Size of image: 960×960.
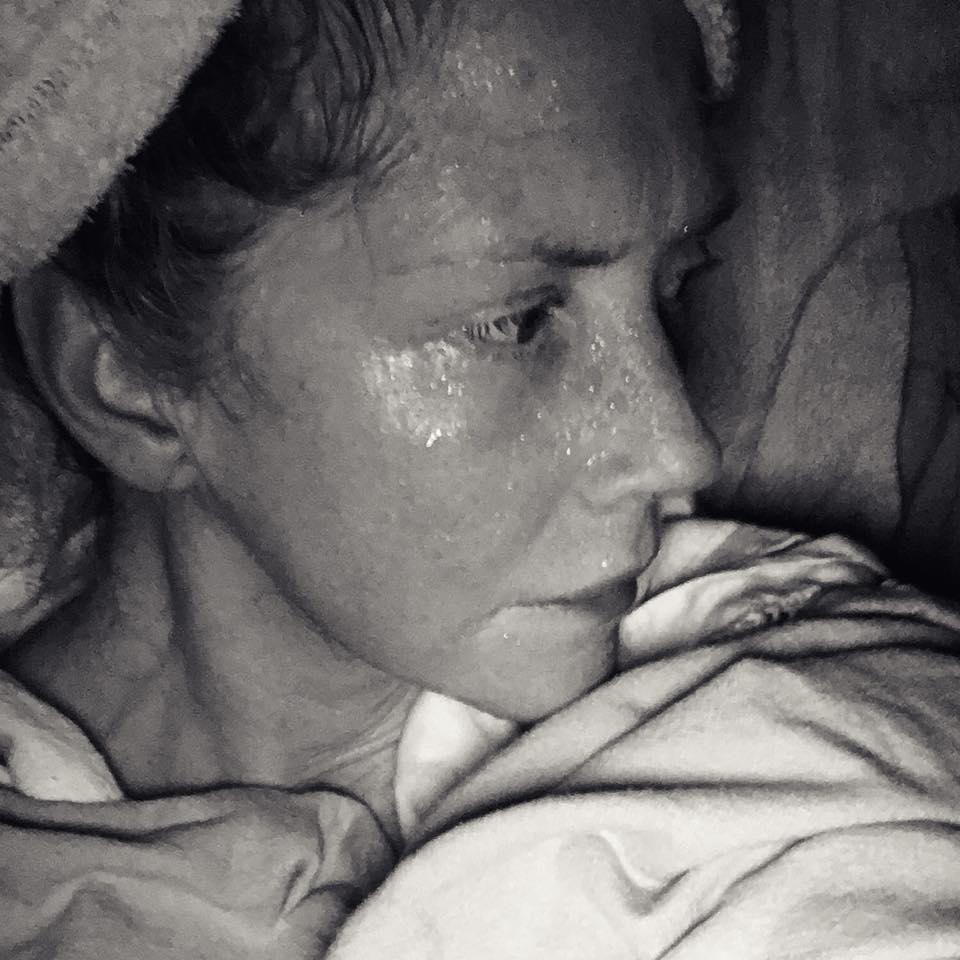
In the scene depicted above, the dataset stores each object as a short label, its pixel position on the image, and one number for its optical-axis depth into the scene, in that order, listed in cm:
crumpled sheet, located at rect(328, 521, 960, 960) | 29
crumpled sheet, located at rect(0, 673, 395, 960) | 34
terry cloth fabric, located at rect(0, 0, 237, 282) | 27
